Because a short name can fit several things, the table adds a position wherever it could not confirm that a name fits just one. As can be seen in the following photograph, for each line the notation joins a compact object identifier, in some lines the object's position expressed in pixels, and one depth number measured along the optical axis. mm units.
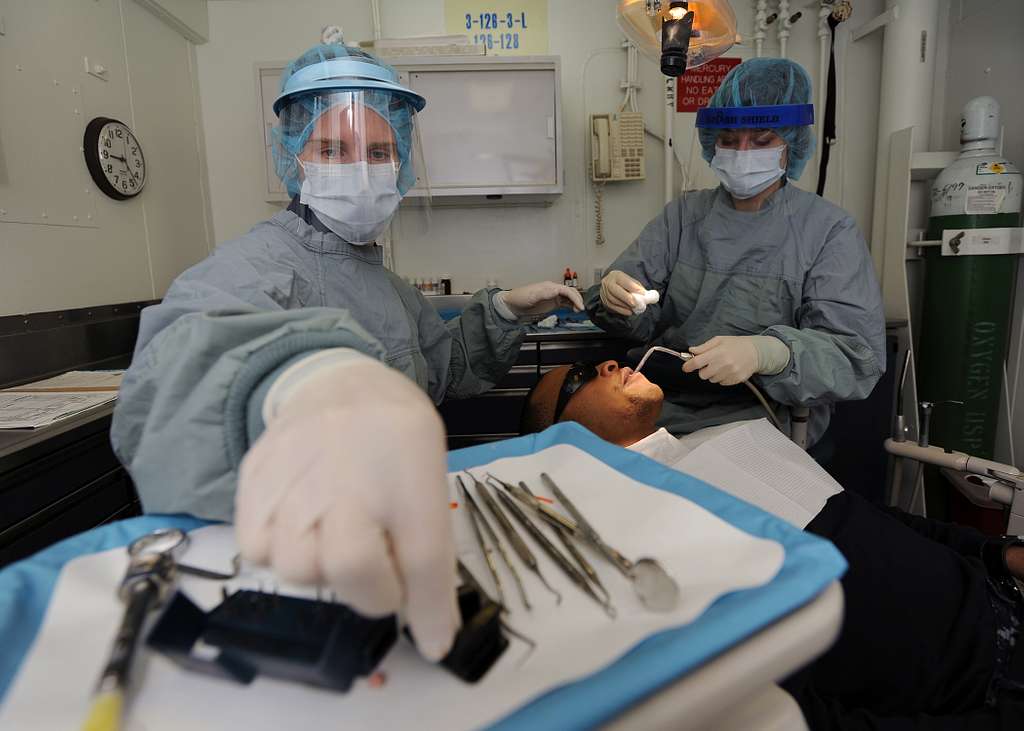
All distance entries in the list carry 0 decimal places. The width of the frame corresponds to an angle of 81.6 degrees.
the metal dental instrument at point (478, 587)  475
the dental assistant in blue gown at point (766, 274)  1523
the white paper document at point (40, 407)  1408
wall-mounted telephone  2920
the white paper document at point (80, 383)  1761
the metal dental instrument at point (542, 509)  660
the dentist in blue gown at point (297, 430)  431
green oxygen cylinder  2297
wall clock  2201
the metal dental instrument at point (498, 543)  551
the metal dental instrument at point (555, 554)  529
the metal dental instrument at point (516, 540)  582
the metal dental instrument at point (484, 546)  558
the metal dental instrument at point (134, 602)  400
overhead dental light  1525
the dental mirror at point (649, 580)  513
